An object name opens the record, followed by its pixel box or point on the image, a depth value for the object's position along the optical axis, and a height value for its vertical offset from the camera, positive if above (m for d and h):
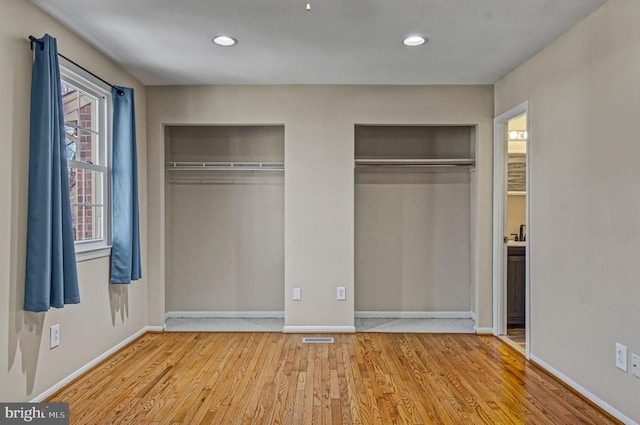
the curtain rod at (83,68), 2.59 +1.05
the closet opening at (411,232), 4.85 -0.24
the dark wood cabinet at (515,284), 4.37 -0.74
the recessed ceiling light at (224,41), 3.14 +1.26
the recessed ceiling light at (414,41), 3.12 +1.26
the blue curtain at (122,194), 3.59 +0.14
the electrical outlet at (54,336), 2.82 -0.84
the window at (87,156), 3.17 +0.43
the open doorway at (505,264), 4.16 -0.53
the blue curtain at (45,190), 2.52 +0.12
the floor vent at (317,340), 3.98 -1.21
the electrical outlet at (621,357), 2.44 -0.83
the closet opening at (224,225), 4.83 -0.17
